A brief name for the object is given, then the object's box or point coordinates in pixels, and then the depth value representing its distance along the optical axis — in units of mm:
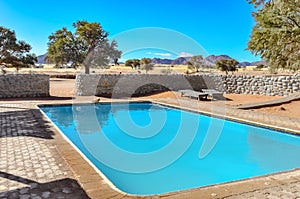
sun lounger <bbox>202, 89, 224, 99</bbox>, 14750
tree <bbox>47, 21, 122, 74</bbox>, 23567
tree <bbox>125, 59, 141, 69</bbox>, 65188
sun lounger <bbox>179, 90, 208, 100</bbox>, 14594
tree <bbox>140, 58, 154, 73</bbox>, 55881
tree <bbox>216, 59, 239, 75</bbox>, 48844
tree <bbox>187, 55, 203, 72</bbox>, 47381
